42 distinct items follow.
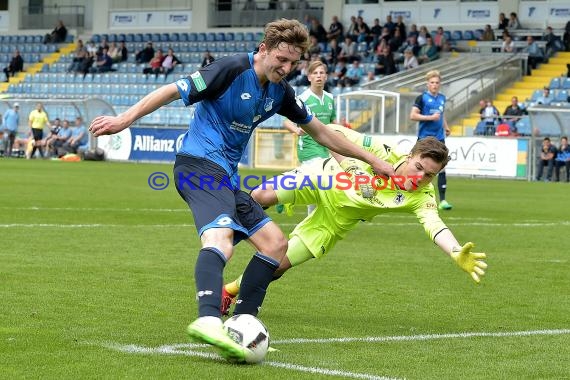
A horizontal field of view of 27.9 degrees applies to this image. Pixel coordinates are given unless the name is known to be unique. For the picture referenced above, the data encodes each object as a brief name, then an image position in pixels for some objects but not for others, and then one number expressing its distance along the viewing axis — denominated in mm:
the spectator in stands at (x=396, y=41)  40438
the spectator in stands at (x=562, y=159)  29594
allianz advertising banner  36781
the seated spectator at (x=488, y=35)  39906
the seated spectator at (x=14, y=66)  50656
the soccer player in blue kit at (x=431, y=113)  18094
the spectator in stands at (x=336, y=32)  42812
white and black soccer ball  6152
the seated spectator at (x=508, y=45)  38594
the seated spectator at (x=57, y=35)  52688
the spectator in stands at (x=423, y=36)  40344
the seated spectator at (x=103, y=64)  47725
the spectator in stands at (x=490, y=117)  32125
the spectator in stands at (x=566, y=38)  38250
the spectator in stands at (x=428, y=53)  39344
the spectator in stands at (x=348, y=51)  40828
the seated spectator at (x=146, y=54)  47062
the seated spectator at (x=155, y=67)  45781
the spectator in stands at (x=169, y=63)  45375
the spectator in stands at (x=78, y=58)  48188
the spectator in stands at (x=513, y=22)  40250
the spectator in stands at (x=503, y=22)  40344
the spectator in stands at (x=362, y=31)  42156
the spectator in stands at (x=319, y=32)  43362
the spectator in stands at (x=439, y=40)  40250
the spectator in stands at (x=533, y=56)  37906
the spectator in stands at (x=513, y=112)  32094
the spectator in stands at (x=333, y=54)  41344
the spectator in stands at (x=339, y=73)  39406
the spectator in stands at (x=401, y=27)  40812
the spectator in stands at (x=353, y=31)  42562
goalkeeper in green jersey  7969
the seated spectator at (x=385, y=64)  38844
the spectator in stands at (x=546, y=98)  33662
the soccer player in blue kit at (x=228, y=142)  6277
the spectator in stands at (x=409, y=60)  38647
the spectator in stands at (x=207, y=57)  42625
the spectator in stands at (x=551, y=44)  38344
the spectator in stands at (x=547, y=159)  29875
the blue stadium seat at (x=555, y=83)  35259
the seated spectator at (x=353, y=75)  38906
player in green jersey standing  14570
